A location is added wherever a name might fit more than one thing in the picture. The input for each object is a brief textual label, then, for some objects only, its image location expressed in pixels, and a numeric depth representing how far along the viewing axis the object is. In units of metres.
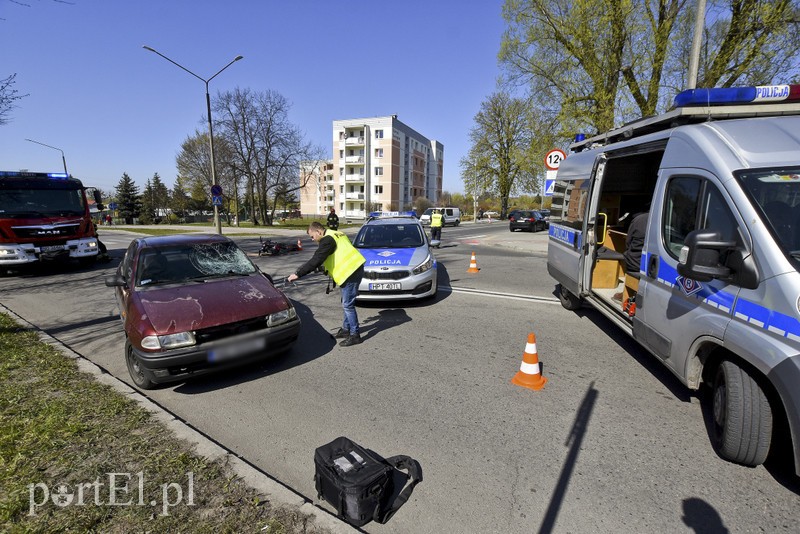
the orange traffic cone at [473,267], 11.46
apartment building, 65.25
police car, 6.98
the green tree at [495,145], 48.34
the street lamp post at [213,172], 19.92
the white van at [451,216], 44.38
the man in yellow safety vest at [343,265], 5.27
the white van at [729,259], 2.46
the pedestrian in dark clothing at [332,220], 20.48
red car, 3.80
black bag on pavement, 2.33
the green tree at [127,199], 57.94
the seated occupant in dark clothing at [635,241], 4.89
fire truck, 10.16
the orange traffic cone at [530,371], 4.15
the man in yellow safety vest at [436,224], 17.66
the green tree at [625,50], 12.82
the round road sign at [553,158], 11.89
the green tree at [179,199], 65.75
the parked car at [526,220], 31.20
